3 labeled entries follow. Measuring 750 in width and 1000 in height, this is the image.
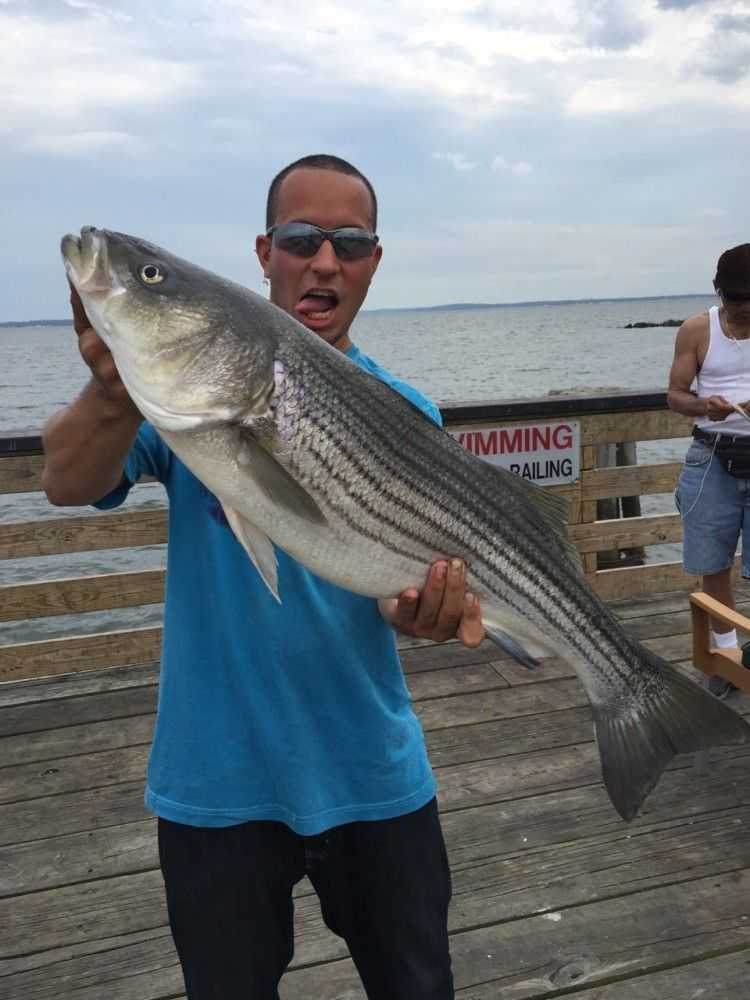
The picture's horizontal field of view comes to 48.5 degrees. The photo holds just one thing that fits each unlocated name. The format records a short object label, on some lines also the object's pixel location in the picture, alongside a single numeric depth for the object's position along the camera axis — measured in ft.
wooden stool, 14.05
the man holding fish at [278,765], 6.64
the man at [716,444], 17.62
